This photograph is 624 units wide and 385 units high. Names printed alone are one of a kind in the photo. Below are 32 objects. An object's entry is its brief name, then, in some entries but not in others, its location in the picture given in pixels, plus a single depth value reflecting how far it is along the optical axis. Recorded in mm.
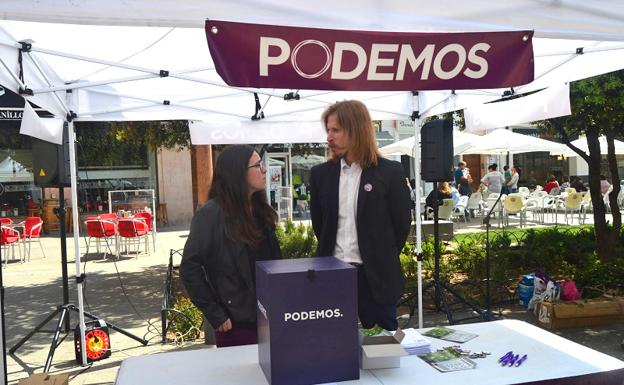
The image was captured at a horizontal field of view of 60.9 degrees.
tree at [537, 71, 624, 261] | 6637
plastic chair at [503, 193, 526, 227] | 13266
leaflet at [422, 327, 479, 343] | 2238
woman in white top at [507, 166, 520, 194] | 15268
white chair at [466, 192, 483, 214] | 15289
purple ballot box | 1694
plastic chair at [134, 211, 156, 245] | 11877
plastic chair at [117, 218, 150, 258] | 10578
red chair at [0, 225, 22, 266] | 10459
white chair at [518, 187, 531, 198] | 16859
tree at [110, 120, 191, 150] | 8586
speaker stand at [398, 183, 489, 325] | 5555
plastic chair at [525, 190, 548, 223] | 15223
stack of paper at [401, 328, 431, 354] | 2012
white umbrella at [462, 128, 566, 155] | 12653
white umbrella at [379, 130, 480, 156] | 12281
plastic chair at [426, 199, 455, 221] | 12766
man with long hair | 2686
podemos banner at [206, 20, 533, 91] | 2387
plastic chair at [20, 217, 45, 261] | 11336
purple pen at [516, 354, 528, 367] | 1933
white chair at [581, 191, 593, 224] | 14970
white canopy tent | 2275
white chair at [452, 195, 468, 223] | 15461
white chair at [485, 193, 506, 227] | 14638
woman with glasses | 2463
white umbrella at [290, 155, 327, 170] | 20612
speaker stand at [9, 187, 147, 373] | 5148
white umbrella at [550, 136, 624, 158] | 14432
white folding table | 1819
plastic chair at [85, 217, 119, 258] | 10789
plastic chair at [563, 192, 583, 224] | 13656
